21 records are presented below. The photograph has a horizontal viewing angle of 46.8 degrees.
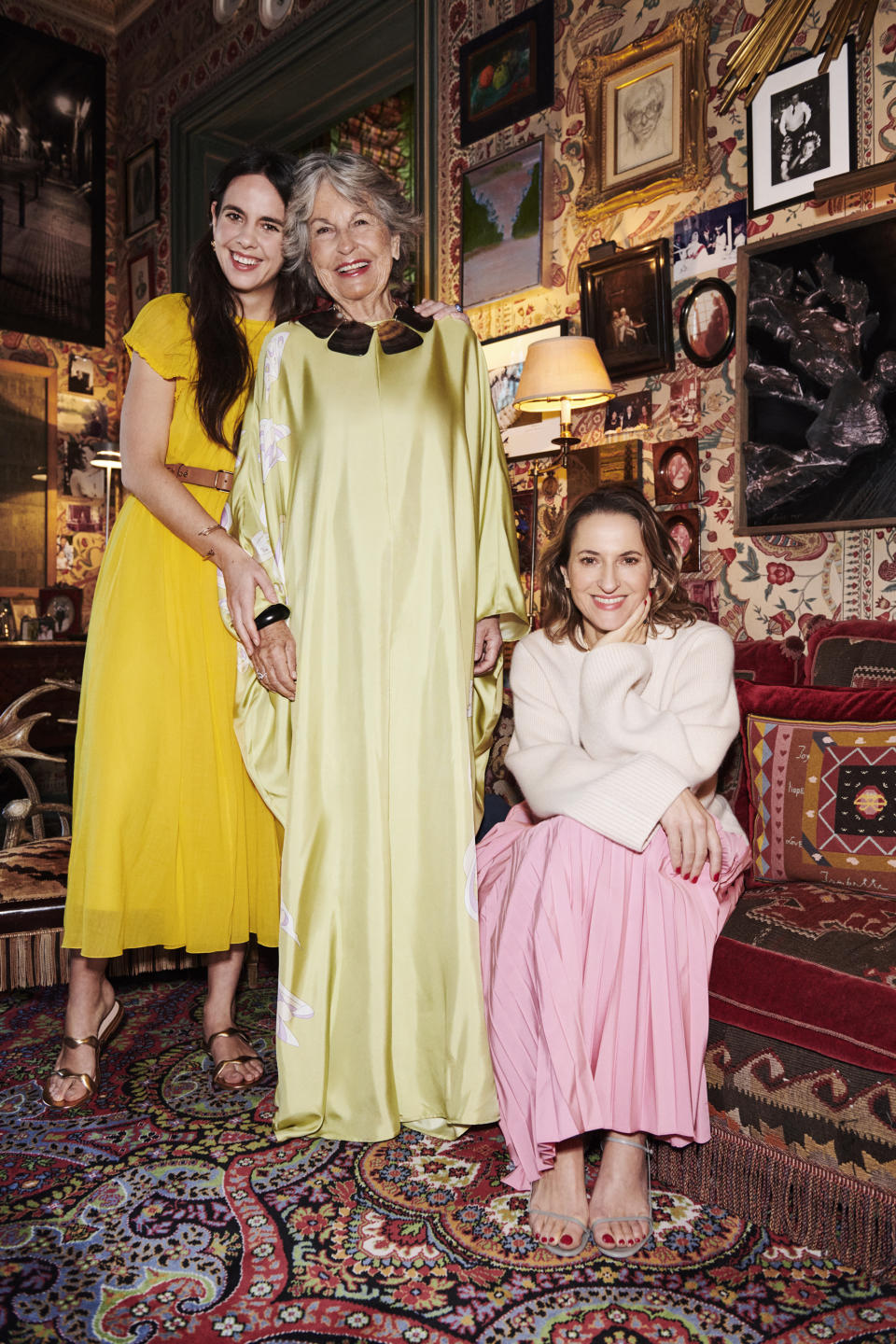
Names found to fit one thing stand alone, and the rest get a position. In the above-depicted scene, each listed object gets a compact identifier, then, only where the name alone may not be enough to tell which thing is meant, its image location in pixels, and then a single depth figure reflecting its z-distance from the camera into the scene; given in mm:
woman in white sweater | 1547
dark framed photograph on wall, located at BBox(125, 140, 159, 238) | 5196
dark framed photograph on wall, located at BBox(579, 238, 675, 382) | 2961
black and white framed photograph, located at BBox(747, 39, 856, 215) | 2557
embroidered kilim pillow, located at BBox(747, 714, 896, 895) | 1840
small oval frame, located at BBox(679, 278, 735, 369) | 2805
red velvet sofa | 1430
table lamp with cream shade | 2846
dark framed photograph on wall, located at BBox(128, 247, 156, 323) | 5277
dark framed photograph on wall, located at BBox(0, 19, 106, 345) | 5012
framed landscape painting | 3340
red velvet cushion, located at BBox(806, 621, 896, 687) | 2150
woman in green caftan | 1713
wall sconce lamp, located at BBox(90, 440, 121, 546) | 4938
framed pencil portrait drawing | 2865
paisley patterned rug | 1293
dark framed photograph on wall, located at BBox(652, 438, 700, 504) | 2898
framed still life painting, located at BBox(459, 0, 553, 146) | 3295
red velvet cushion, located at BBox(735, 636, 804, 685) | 2312
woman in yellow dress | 1937
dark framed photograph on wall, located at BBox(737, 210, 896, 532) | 2475
